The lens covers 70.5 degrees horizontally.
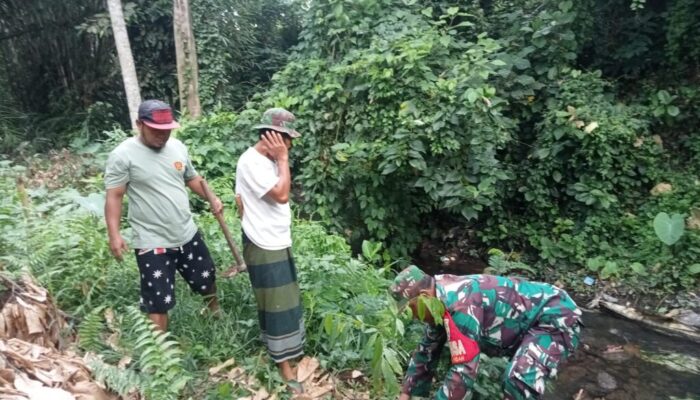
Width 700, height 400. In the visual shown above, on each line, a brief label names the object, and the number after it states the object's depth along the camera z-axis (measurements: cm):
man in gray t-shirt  288
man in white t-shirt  286
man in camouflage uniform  251
